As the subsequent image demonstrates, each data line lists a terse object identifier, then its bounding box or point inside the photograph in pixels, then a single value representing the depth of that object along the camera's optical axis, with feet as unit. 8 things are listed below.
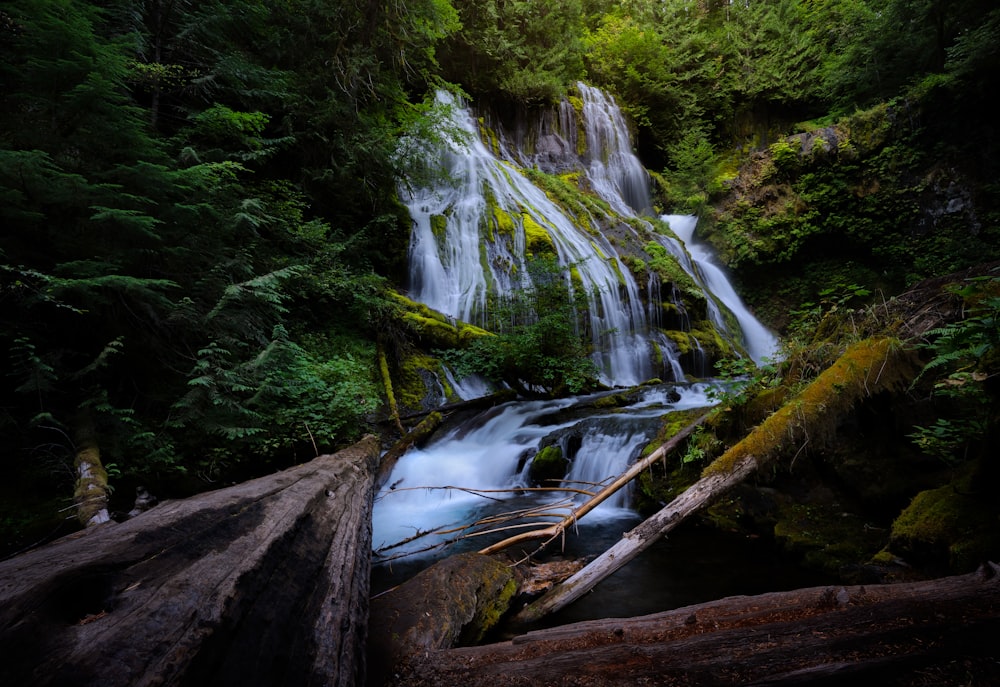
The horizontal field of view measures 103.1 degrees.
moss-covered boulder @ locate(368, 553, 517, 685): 5.72
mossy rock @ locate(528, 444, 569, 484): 17.43
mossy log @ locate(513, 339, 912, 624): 7.97
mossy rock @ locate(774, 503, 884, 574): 10.18
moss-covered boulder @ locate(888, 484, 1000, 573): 7.09
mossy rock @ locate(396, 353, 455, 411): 23.86
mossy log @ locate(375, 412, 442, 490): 17.15
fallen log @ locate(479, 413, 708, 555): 9.13
